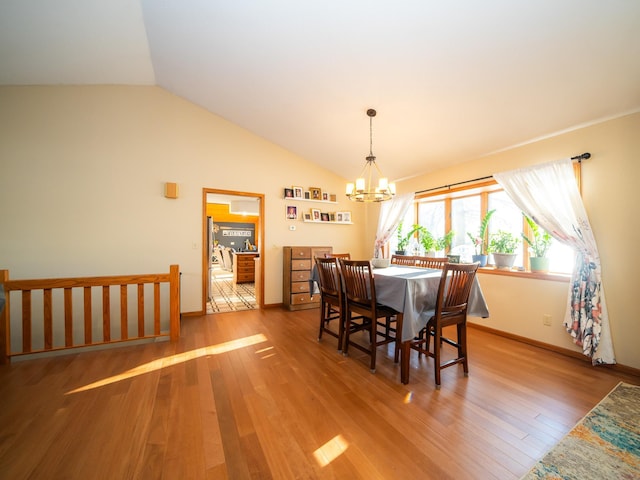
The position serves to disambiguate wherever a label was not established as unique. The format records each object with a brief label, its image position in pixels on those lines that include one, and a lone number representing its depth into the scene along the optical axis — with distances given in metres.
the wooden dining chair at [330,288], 2.68
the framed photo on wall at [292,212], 4.70
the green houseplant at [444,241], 3.96
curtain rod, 2.57
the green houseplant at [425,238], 4.15
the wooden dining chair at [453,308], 2.06
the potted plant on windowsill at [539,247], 2.95
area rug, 1.30
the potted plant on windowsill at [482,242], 3.48
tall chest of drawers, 4.35
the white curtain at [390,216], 4.58
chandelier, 2.80
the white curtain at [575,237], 2.42
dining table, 2.07
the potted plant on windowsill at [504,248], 3.26
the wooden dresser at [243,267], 6.93
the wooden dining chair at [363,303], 2.27
